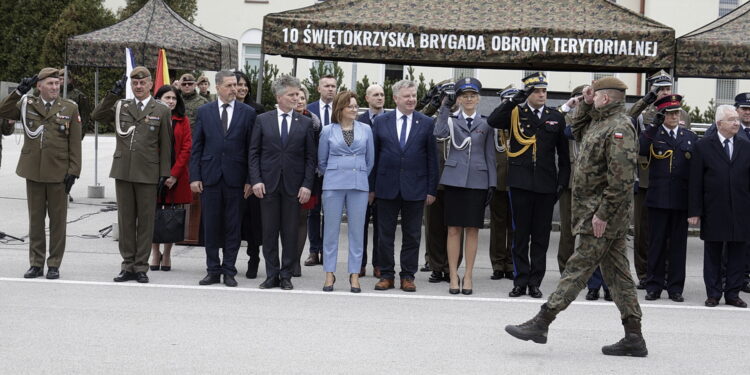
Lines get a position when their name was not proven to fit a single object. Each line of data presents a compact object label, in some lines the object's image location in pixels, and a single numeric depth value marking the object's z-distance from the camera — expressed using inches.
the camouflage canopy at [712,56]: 446.0
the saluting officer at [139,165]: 368.5
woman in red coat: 393.4
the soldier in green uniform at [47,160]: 364.5
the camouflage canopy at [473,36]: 444.5
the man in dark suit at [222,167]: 371.9
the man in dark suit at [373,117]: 397.2
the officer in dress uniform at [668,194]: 365.4
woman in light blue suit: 362.6
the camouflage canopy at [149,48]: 588.1
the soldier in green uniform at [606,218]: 267.9
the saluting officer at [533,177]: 363.6
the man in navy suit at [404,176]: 369.4
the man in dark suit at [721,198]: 356.8
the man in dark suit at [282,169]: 363.6
